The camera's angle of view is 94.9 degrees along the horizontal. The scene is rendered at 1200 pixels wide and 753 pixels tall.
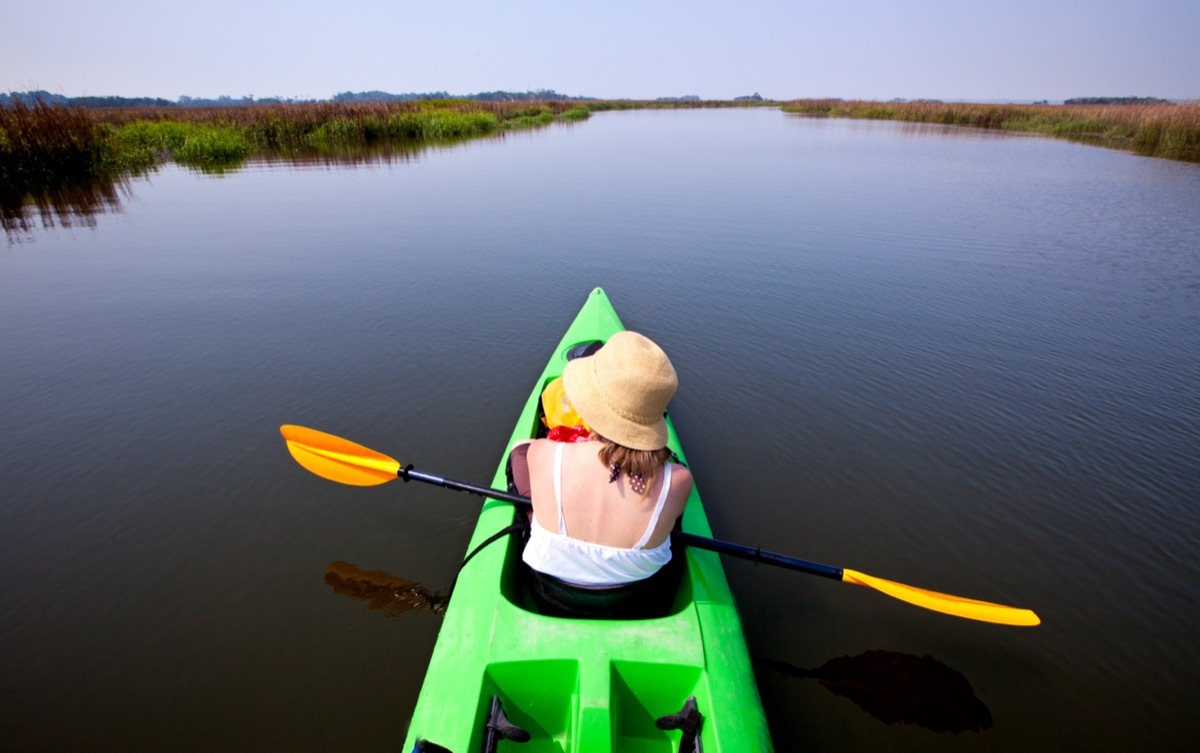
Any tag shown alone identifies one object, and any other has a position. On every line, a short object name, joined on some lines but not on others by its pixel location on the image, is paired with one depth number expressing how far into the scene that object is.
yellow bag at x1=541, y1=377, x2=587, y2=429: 3.11
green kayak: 1.99
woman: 1.90
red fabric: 2.88
